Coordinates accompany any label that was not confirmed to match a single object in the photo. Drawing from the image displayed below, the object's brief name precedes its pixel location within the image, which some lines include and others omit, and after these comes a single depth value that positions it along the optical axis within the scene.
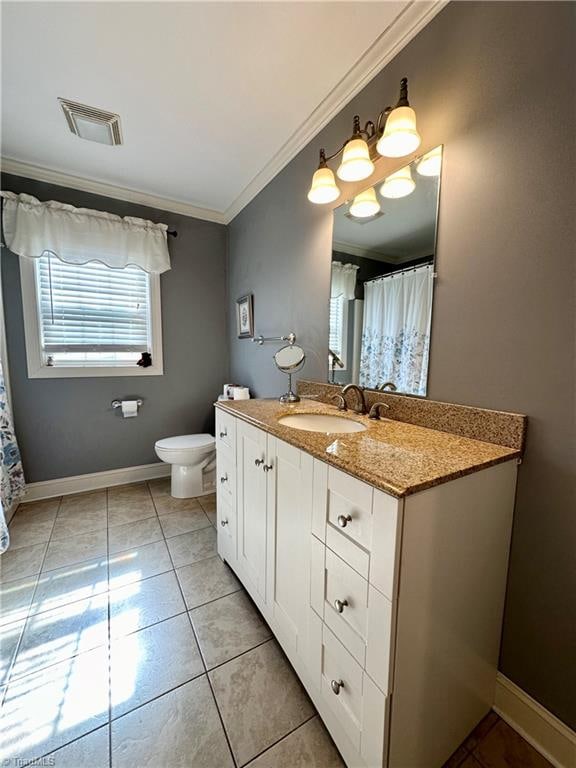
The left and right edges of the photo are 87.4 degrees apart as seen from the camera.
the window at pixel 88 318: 2.19
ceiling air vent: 1.55
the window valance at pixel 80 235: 2.04
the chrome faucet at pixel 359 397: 1.33
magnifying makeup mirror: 1.79
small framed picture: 2.42
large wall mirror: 1.14
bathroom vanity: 0.66
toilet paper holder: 2.48
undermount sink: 1.31
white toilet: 2.27
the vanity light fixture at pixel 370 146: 0.99
